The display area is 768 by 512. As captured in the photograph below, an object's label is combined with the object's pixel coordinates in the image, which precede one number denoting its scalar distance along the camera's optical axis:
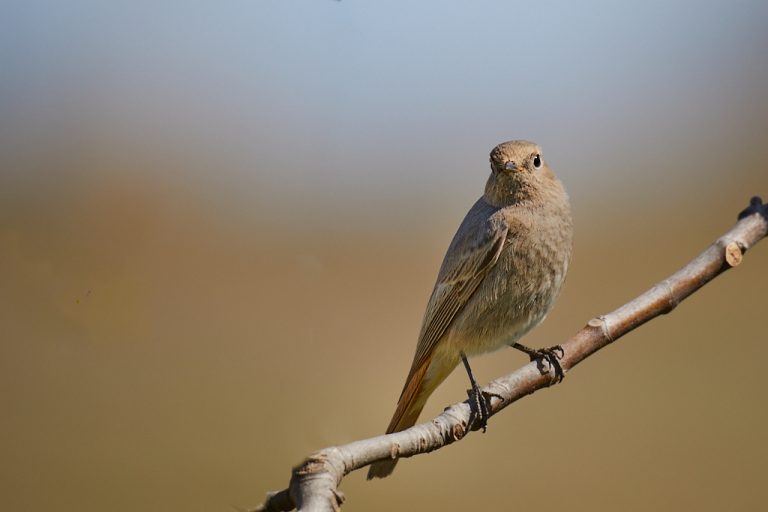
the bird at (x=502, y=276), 4.68
